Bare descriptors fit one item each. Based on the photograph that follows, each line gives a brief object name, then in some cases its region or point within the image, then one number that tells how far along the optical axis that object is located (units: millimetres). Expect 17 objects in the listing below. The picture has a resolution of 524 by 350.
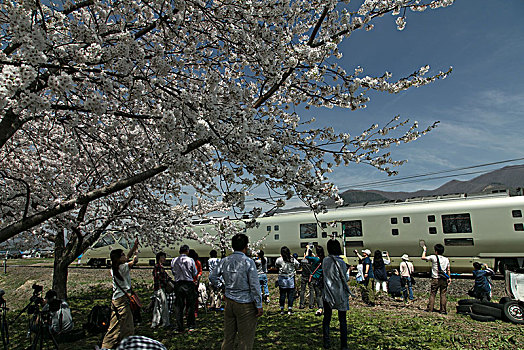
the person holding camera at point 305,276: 9047
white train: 14125
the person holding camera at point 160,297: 7168
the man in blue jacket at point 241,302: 4137
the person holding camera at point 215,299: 8877
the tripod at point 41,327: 5350
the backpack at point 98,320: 5762
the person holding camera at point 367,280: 9845
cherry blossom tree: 3518
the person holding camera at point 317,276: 7965
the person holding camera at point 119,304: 5000
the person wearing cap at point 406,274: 10682
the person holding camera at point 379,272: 10680
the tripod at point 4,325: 6113
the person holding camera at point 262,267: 9344
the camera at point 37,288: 6416
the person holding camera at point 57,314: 5977
